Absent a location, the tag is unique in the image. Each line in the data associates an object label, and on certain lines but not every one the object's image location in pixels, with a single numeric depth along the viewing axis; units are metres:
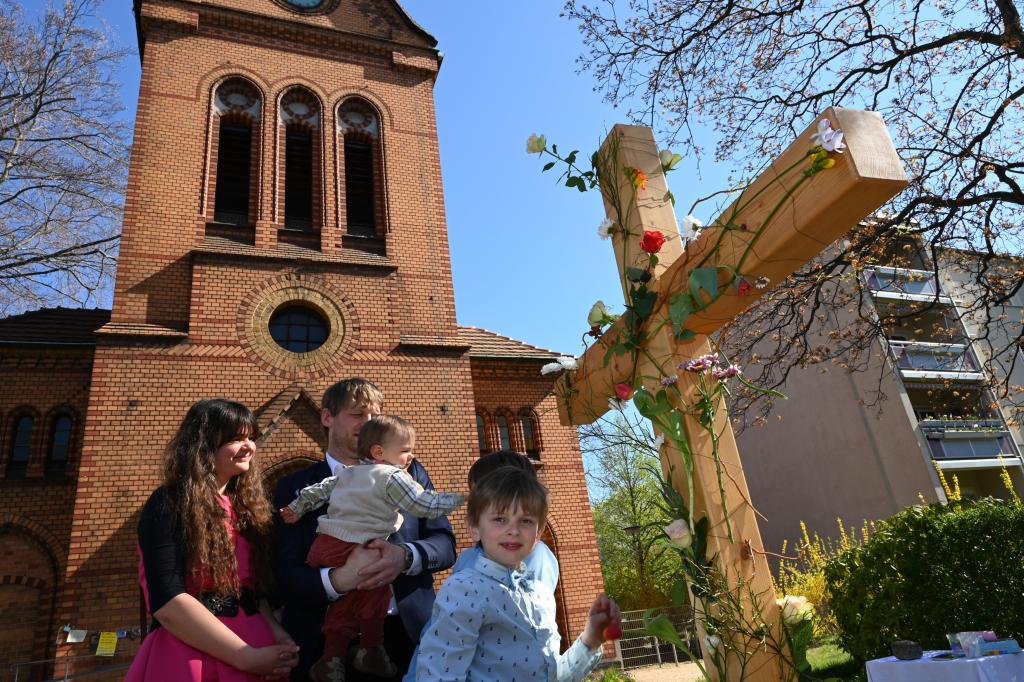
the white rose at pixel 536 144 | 2.42
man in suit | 2.38
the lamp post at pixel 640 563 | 23.83
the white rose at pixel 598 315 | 2.49
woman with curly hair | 2.19
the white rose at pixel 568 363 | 2.57
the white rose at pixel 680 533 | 1.80
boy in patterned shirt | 1.87
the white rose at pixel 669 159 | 2.32
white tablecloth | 3.67
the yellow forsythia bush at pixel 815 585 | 12.42
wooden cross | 1.55
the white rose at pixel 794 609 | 1.73
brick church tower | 9.05
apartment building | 20.91
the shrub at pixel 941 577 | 6.18
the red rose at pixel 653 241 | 2.10
